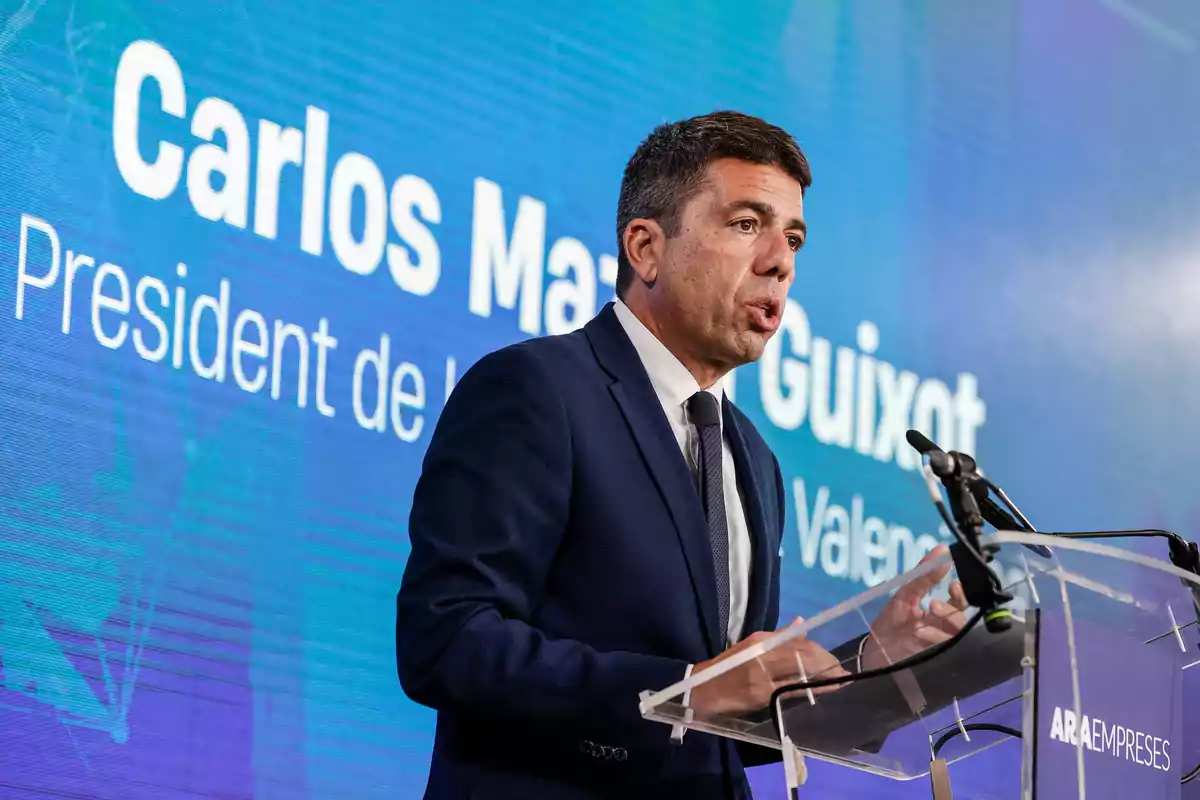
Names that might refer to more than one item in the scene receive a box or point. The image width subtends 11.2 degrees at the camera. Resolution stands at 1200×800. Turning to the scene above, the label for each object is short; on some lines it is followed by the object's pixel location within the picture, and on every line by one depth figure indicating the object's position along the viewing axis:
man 5.03
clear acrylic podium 4.84
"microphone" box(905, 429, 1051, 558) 4.83
